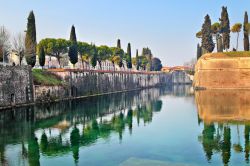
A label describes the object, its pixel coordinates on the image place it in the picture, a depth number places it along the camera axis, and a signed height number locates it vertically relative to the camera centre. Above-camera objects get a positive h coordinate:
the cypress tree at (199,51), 79.28 +8.04
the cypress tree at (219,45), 61.59 +7.84
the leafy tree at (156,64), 110.00 +5.45
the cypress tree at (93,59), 50.64 +3.78
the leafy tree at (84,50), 52.10 +6.01
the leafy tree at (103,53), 58.14 +5.92
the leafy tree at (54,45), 44.78 +6.12
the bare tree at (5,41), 35.20 +5.72
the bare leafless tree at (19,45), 37.05 +5.20
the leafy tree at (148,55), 96.25 +8.78
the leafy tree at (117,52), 61.47 +6.29
